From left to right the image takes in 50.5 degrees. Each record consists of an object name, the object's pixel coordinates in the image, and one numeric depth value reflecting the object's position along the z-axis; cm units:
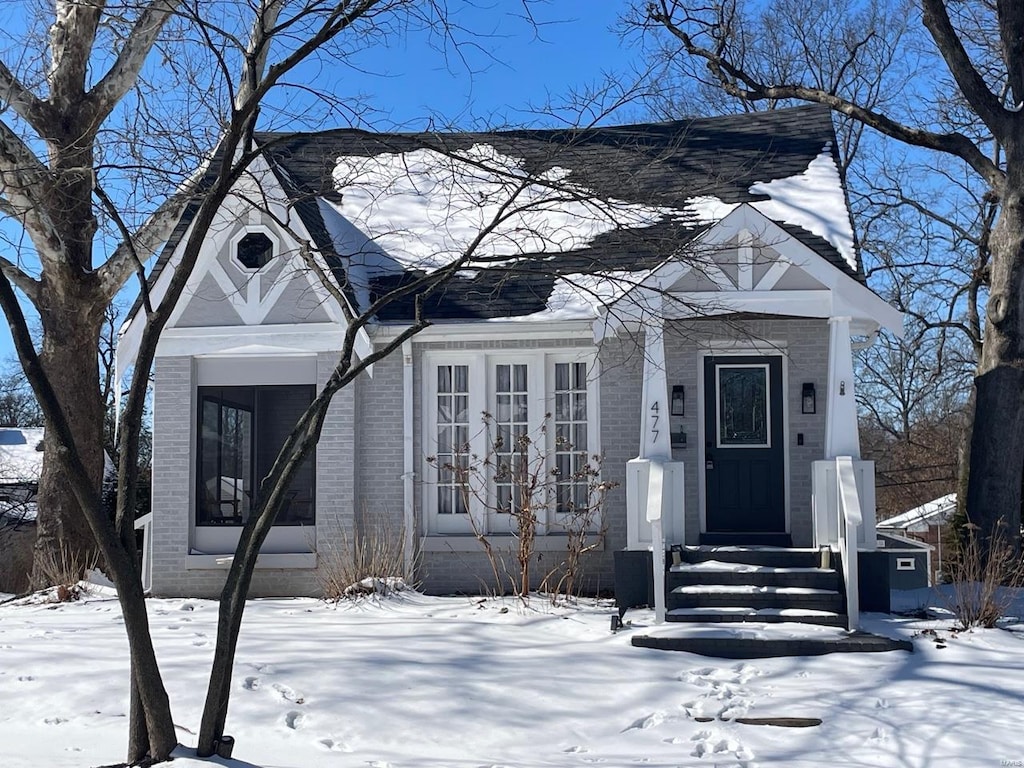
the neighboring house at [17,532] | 2029
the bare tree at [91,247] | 579
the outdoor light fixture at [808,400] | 1240
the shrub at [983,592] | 989
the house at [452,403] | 1248
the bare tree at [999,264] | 1337
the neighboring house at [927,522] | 2276
